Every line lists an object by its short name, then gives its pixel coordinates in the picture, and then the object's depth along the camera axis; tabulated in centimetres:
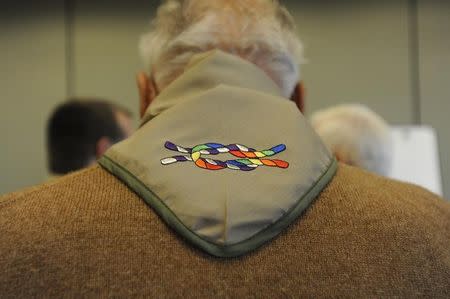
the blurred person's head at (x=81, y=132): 281
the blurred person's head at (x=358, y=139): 228
